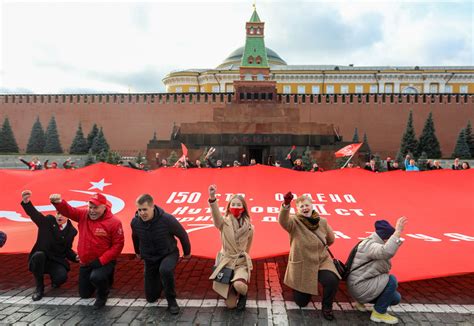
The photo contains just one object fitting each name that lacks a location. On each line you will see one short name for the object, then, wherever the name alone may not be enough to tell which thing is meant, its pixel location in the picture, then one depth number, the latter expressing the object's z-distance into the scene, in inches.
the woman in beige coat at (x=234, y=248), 137.0
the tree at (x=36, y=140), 1190.9
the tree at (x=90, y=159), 928.6
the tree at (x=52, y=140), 1187.9
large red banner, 153.6
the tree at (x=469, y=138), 1081.4
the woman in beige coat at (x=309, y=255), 132.8
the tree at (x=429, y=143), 1068.0
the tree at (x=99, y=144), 1123.1
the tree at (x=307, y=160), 756.6
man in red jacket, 140.5
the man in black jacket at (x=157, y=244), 136.0
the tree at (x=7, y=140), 1149.7
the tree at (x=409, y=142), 1085.8
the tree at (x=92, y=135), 1176.8
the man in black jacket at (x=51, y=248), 149.5
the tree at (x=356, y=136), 1126.7
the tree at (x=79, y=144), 1167.0
